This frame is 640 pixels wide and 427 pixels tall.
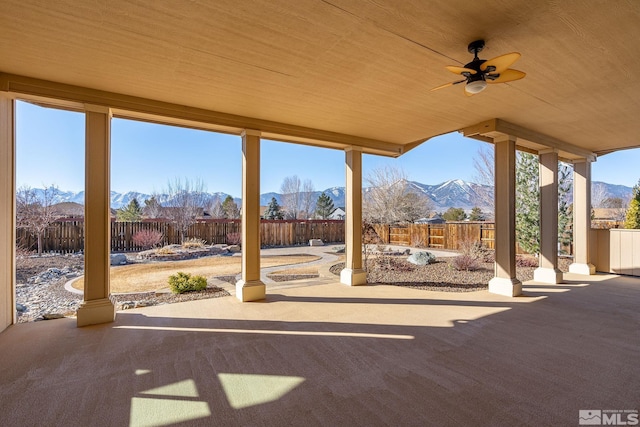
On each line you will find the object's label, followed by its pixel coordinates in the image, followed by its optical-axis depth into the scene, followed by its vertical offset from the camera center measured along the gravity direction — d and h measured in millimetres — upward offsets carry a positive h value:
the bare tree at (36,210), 8383 +204
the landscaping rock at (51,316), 3949 -1349
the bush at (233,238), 13734 -1027
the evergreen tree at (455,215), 22558 +18
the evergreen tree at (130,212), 18062 +277
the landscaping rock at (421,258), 8507 -1271
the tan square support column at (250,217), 4746 -17
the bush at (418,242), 13648 -1229
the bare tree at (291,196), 29125 +2027
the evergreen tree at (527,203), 8461 +356
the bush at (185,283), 5305 -1218
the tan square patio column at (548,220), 6043 -106
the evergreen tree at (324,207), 29250 +873
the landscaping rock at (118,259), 9344 -1378
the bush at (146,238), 11672 -876
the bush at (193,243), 12047 -1133
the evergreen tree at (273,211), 27328 +461
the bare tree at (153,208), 16984 +500
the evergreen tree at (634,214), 7977 +15
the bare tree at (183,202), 13374 +804
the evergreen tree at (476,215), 20134 +9
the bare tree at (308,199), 29312 +1703
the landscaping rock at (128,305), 4513 -1400
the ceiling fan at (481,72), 2545 +1269
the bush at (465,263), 7551 -1246
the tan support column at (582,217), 6961 -54
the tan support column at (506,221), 5062 -105
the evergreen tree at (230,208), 24031 +673
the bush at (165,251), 10742 -1278
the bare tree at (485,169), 12945 +2077
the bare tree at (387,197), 16094 +1023
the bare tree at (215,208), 24522 +689
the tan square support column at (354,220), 5969 -90
